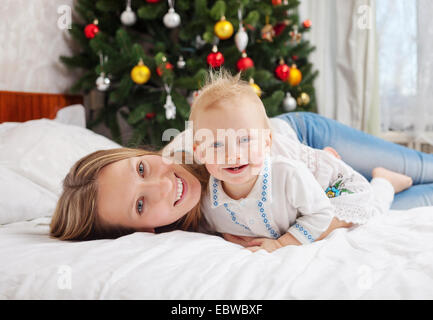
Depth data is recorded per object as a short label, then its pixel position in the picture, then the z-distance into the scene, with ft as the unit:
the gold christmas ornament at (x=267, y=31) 6.93
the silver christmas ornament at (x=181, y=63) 6.46
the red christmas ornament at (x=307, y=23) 7.51
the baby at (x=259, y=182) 2.52
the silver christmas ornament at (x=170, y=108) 6.04
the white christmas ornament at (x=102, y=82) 6.45
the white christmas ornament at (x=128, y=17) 6.74
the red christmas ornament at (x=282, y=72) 7.03
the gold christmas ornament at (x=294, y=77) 7.20
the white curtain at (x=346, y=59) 8.21
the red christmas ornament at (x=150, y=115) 6.73
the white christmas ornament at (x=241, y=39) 6.22
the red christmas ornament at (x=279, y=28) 7.41
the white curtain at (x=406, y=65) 7.55
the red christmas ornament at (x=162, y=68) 6.12
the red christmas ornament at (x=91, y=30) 6.57
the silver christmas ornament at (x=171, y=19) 6.38
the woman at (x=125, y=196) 2.95
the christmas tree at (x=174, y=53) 6.26
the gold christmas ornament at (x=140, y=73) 6.20
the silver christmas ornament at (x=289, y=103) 7.03
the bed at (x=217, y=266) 1.97
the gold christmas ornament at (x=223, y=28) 6.14
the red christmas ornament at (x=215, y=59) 6.08
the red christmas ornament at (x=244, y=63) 6.28
